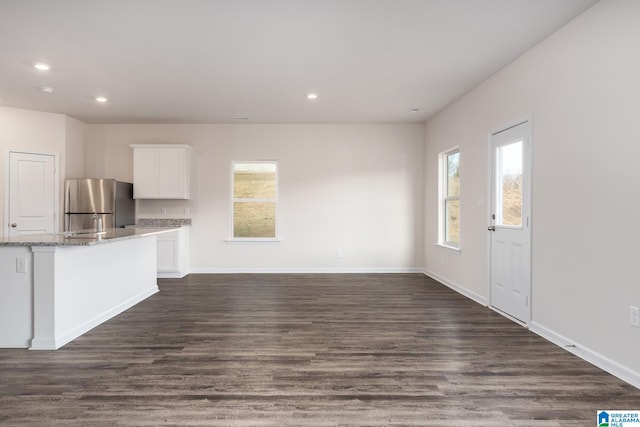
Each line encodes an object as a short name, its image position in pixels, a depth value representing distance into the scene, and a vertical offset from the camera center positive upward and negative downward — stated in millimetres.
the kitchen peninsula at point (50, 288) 2969 -659
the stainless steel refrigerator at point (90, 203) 5781 +147
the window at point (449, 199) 5504 +211
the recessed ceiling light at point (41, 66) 3826 +1571
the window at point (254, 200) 6621 +228
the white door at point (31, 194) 5488 +288
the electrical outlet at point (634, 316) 2334 -673
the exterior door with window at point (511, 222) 3537 -94
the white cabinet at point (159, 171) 6152 +705
